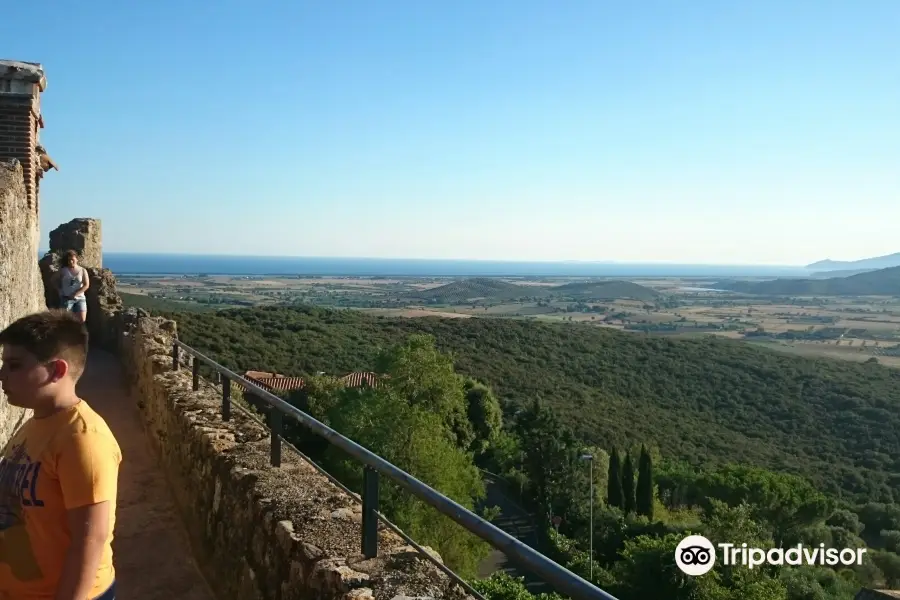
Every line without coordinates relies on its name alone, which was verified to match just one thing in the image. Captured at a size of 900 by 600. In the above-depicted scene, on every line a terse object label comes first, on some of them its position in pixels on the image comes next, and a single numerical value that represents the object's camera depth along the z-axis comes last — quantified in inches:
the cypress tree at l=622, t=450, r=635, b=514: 1346.0
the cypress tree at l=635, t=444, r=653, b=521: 1304.1
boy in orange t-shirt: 73.1
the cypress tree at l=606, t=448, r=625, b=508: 1352.1
